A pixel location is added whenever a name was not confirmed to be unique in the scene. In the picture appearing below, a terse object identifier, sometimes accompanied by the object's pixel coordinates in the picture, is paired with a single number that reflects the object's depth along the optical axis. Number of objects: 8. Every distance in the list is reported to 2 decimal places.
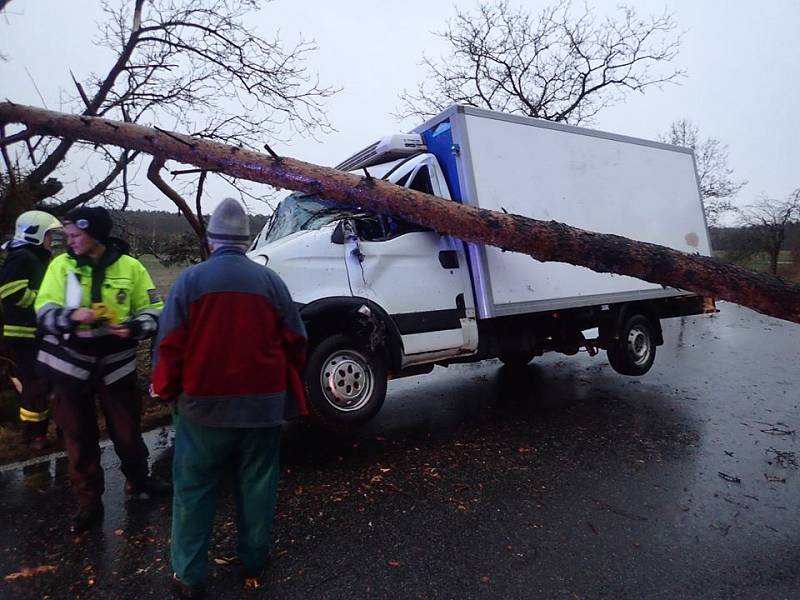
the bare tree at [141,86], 6.49
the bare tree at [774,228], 24.06
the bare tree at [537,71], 15.37
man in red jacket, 2.33
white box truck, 4.31
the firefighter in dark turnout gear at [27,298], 3.99
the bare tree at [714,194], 24.09
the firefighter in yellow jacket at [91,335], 3.01
